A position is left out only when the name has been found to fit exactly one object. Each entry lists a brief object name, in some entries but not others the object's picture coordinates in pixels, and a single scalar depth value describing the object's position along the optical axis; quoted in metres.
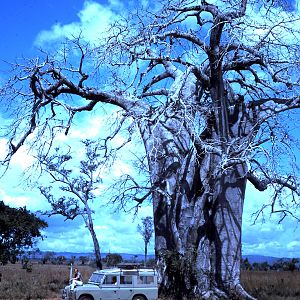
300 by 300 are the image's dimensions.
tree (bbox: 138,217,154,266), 34.06
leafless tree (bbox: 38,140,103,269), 25.41
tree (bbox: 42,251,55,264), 58.06
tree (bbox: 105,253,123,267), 39.85
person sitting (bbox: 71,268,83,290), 15.06
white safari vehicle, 14.27
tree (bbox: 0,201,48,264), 21.94
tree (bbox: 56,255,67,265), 59.34
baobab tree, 12.79
